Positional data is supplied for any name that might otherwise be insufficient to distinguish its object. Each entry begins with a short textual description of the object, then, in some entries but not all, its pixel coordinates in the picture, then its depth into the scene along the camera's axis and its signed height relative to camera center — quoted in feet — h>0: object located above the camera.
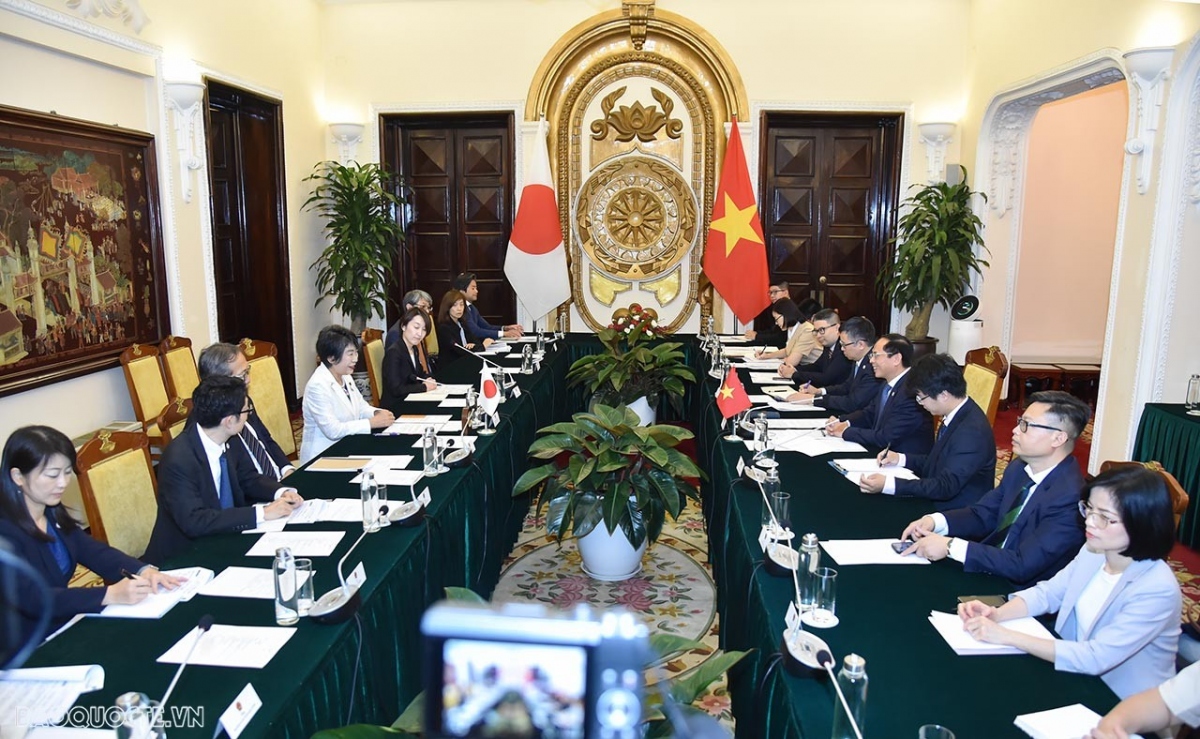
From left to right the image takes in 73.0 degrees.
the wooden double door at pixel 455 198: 25.61 +1.88
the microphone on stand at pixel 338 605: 6.09 -2.66
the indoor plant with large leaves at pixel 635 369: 17.51 -2.37
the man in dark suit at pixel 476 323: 20.70 -1.74
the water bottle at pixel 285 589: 6.03 -2.47
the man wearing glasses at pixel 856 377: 13.64 -1.93
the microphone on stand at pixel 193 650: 4.80 -2.53
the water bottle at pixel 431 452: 9.97 -2.39
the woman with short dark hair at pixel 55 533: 6.28 -2.31
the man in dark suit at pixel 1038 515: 6.98 -2.20
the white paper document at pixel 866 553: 7.36 -2.67
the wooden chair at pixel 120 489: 7.96 -2.41
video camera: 1.97 -1.02
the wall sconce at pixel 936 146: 23.76 +3.50
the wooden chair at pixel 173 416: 10.30 -2.07
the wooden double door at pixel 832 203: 25.03 +1.86
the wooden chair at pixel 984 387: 12.53 -1.92
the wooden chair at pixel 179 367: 16.30 -2.28
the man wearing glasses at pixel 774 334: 20.59 -1.87
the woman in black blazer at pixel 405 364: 14.57 -1.94
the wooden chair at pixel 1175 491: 6.69 -1.88
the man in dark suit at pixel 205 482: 7.88 -2.28
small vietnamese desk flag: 11.34 -1.92
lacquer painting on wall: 13.37 +0.08
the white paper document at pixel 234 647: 5.52 -2.74
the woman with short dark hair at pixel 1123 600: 5.49 -2.30
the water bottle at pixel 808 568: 6.28 -2.44
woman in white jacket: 11.81 -2.13
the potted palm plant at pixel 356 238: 22.94 +0.51
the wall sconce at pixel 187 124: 17.20 +2.81
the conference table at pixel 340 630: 5.24 -2.77
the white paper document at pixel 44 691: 4.92 -2.77
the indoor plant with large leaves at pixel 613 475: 10.80 -2.94
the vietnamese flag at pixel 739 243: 22.86 +0.52
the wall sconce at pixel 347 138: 24.70 +3.62
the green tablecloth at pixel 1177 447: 12.92 -3.00
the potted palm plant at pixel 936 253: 22.36 +0.31
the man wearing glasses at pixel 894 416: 11.03 -2.08
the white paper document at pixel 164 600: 6.22 -2.71
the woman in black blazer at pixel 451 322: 18.44 -1.50
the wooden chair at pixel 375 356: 16.63 -2.07
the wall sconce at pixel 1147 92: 14.71 +3.23
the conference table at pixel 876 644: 5.11 -2.76
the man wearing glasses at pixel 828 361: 15.89 -1.93
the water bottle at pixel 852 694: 4.56 -2.43
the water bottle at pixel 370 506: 7.89 -2.44
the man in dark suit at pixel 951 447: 9.11 -2.06
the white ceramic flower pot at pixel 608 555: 12.28 -4.50
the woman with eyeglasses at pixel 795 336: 17.34 -1.60
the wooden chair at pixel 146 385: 15.11 -2.50
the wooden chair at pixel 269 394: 13.70 -2.38
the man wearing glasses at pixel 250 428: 10.24 -2.21
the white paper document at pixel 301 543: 7.41 -2.67
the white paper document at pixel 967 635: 5.80 -2.71
